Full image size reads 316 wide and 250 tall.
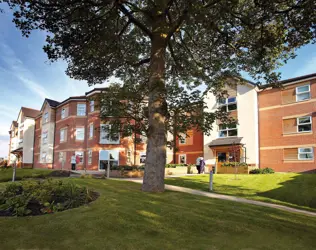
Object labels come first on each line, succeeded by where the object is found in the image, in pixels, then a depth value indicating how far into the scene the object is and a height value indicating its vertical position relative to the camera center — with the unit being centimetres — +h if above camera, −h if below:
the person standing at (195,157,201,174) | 2474 -123
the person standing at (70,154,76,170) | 3100 -133
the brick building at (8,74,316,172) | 2378 +180
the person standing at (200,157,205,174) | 2453 -127
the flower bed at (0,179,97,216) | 595 -126
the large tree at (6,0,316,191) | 929 +502
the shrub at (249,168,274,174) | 2322 -167
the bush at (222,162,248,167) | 2459 -116
